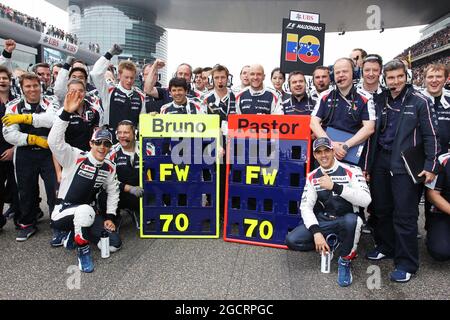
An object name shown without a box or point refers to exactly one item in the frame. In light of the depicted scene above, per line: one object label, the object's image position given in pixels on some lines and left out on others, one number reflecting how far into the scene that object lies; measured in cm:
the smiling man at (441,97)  391
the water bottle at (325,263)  333
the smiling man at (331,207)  326
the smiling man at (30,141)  404
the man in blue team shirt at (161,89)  504
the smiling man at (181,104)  457
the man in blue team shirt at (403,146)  320
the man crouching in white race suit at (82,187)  347
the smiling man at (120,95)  473
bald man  457
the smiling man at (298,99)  450
